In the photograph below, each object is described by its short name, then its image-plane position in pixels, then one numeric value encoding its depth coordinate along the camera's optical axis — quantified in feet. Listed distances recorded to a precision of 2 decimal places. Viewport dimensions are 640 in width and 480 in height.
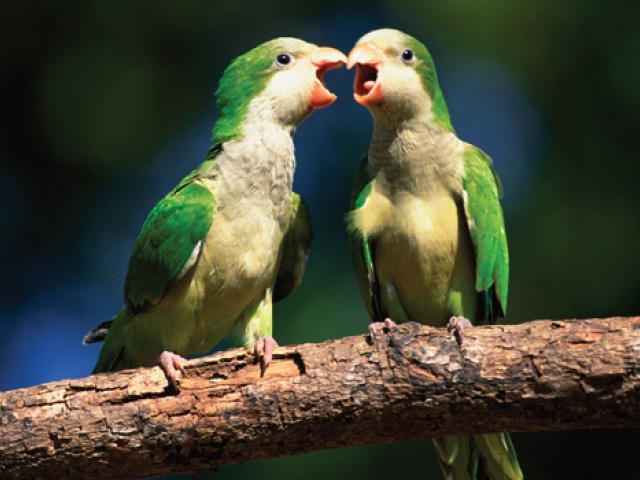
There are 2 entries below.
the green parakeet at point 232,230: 31.91
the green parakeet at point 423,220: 32.19
